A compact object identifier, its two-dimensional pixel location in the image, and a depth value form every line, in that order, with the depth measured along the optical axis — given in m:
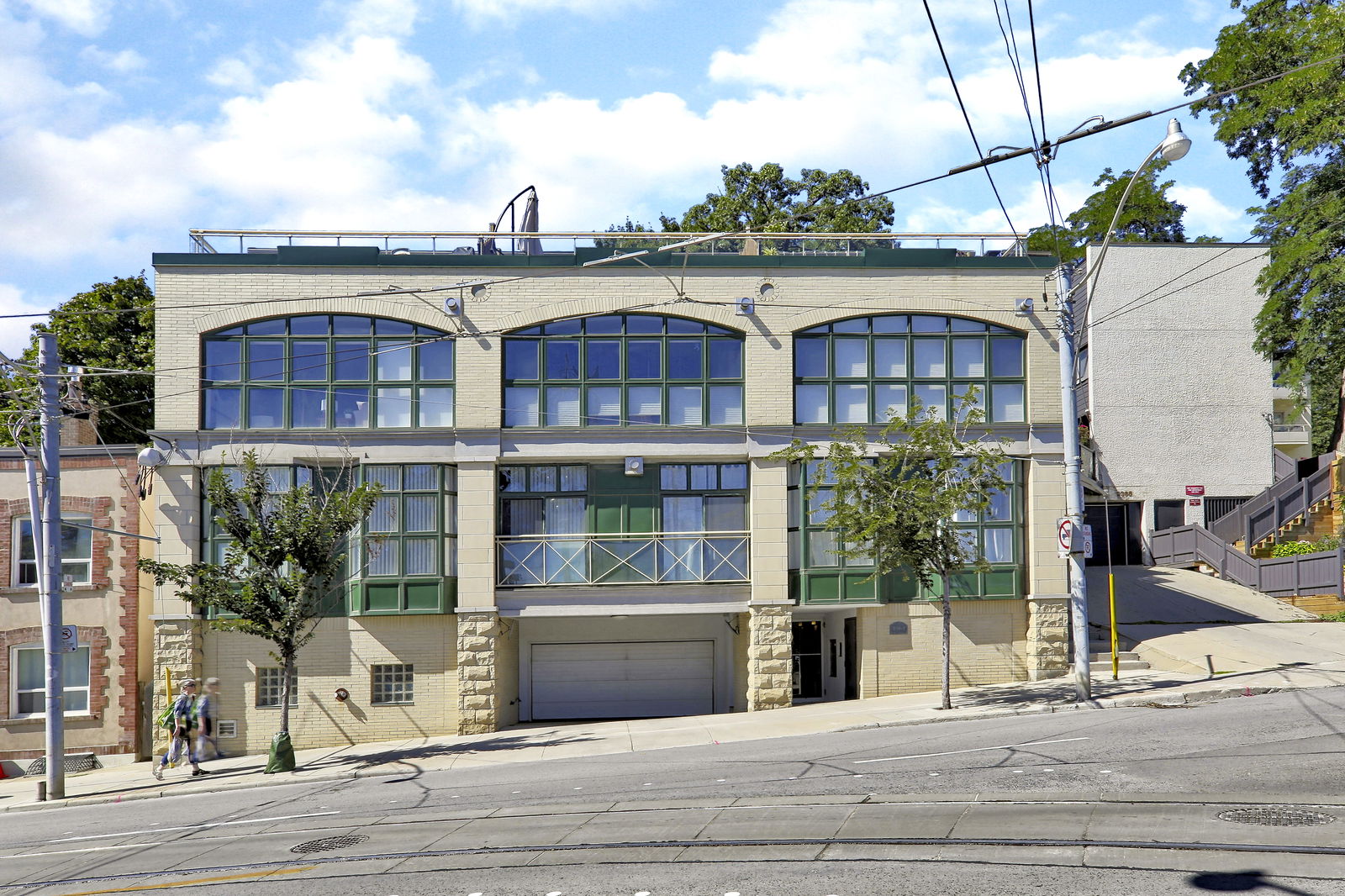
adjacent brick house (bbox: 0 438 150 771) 22.20
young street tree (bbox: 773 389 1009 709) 18.42
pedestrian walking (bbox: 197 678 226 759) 19.53
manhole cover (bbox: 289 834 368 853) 11.50
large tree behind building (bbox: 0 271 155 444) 34.22
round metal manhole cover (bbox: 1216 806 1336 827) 9.66
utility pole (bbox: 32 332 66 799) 17.61
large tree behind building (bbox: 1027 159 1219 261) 49.72
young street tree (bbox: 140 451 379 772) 17.83
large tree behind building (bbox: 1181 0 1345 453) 28.61
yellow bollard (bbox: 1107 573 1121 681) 19.92
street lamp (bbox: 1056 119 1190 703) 18.03
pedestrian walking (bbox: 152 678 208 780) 18.98
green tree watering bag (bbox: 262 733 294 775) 18.34
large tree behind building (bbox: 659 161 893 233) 43.56
